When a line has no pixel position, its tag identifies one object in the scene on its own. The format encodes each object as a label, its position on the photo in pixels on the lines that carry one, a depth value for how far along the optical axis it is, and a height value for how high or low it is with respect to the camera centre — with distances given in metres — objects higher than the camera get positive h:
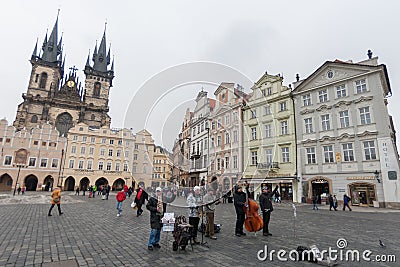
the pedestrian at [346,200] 18.17 -1.01
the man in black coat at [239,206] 7.76 -0.71
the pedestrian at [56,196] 11.81 -0.83
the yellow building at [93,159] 48.25 +4.42
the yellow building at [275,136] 26.39 +5.70
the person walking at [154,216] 6.07 -0.88
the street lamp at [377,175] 20.15 +1.09
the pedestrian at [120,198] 12.34 -0.88
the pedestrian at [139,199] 12.30 -0.91
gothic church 62.16 +25.02
